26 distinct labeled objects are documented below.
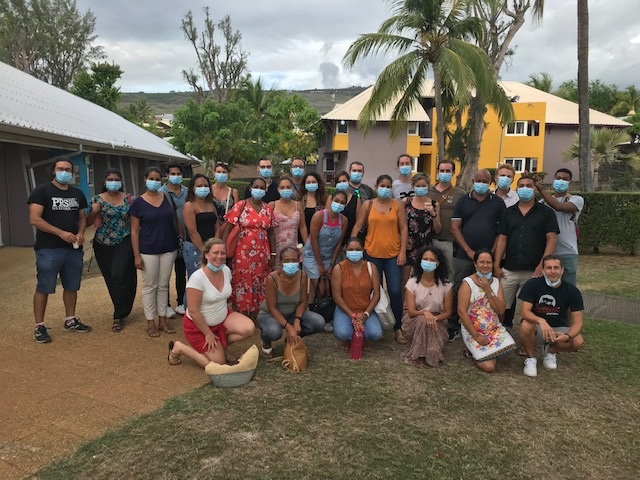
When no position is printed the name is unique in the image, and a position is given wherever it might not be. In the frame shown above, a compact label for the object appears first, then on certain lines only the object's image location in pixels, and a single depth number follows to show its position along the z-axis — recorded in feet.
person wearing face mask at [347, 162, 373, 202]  17.92
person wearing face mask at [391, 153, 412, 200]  18.25
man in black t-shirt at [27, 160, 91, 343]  15.47
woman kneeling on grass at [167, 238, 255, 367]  13.38
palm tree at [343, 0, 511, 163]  42.11
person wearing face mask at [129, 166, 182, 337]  16.25
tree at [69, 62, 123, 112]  94.94
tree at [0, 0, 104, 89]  104.94
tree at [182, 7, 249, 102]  138.00
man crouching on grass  13.85
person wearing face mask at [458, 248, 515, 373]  14.35
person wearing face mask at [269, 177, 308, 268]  16.37
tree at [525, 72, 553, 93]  140.67
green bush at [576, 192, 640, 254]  33.32
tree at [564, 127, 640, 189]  67.15
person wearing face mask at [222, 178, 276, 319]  15.85
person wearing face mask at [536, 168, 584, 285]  15.67
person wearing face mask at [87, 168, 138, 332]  16.69
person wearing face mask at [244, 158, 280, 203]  18.10
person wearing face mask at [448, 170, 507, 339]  15.61
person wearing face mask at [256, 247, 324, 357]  14.66
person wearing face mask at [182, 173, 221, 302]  16.33
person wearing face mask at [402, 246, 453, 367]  14.67
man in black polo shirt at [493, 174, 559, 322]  15.07
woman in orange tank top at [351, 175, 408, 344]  16.22
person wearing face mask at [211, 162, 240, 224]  17.85
